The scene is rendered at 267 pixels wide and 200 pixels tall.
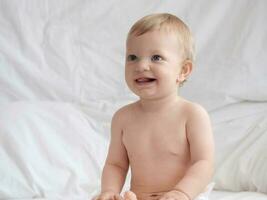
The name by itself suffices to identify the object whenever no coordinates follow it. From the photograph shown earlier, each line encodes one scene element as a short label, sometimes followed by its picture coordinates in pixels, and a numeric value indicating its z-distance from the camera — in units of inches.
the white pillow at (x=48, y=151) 70.7
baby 52.7
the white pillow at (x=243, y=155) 68.5
